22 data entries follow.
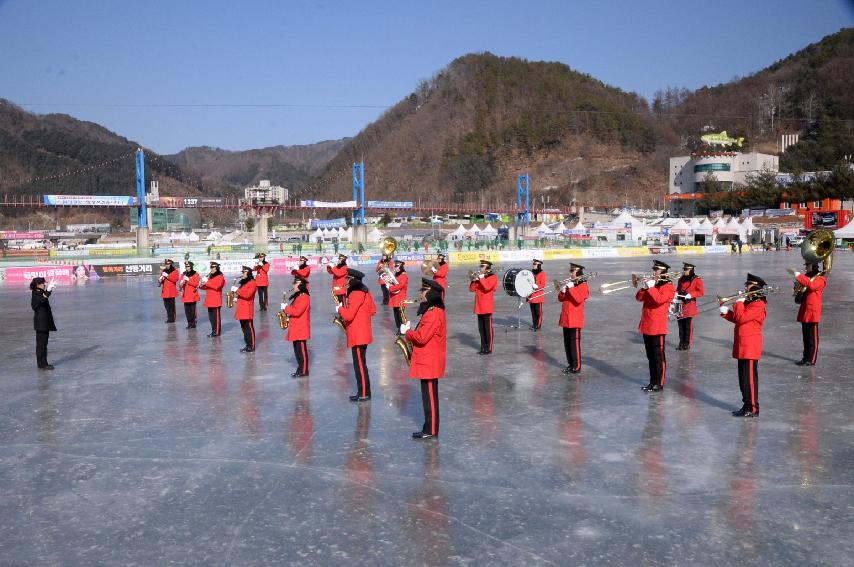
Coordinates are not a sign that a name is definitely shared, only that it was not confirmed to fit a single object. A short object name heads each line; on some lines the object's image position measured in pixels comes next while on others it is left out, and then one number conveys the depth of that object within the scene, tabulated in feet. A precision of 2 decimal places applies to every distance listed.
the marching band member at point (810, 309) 36.76
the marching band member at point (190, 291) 50.55
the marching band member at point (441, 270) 51.08
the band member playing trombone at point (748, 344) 27.07
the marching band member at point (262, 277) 55.21
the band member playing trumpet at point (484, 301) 41.39
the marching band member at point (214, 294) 46.83
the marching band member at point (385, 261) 50.16
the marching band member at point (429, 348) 23.72
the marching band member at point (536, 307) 50.62
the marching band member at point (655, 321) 31.19
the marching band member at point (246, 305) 40.34
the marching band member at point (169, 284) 53.98
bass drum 48.78
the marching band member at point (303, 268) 56.20
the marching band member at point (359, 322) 28.58
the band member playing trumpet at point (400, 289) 43.78
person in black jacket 36.88
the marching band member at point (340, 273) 53.57
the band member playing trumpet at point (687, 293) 41.60
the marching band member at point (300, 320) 33.60
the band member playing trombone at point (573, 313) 35.22
